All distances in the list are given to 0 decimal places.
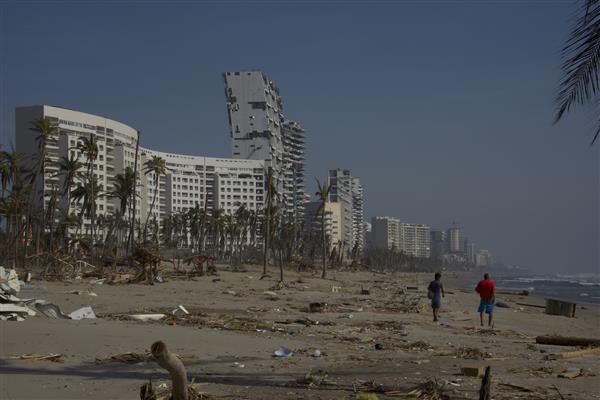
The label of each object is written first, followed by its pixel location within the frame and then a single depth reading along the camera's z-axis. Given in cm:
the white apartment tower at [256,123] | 17625
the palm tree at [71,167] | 5844
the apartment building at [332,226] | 19372
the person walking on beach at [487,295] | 1927
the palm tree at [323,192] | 6125
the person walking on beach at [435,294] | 1998
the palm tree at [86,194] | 6137
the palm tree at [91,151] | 5549
